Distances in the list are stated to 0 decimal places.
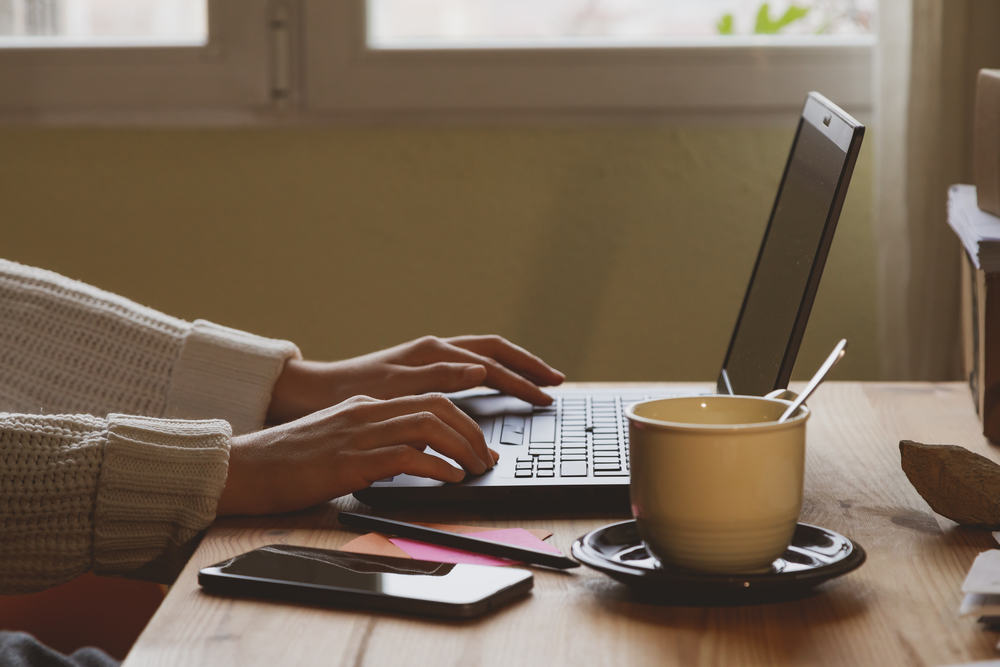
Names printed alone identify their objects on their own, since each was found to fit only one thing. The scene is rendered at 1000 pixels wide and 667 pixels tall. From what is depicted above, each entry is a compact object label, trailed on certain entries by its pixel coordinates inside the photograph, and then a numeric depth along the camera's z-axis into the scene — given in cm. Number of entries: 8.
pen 135
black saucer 128
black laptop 146
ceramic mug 127
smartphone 129
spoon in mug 134
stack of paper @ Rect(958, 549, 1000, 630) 126
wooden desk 124
